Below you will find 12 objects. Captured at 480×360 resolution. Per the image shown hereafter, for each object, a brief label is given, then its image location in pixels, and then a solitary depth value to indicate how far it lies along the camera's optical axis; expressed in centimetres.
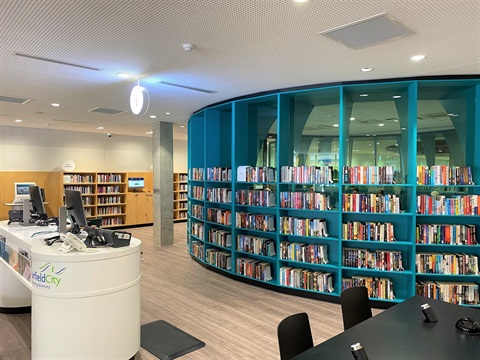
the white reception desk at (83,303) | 266
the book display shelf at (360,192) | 434
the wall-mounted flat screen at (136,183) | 1093
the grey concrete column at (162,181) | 802
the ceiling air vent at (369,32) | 278
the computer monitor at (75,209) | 338
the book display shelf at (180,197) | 1185
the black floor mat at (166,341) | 329
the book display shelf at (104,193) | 1012
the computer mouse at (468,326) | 200
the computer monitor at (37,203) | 459
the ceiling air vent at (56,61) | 362
